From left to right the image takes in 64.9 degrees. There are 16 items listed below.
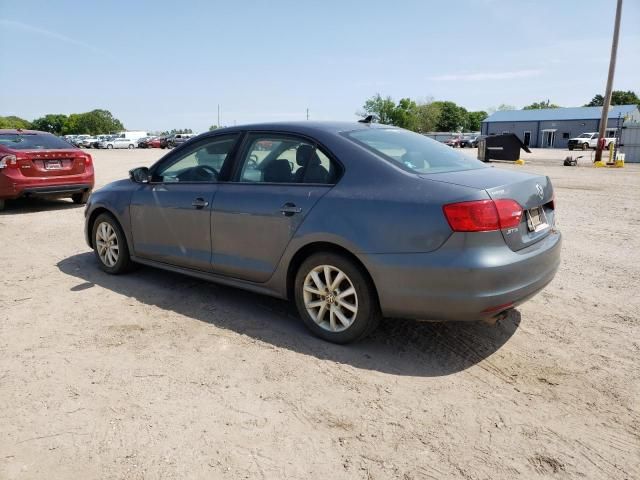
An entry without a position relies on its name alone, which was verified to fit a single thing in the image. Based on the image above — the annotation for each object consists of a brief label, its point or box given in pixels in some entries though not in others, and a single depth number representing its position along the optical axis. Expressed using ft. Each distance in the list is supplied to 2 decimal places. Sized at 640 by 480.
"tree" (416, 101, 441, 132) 326.24
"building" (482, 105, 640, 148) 211.41
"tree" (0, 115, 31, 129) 416.46
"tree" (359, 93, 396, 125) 339.77
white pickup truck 168.86
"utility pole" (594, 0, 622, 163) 83.76
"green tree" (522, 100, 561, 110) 398.01
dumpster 90.07
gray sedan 10.59
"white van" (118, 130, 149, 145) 206.49
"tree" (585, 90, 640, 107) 333.74
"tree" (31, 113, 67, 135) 454.40
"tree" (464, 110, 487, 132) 348.92
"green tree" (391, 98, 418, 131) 328.90
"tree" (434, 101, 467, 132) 331.16
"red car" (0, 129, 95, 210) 30.83
